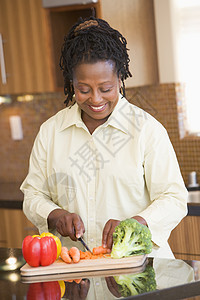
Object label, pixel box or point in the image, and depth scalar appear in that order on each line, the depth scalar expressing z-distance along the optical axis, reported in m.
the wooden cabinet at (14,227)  3.43
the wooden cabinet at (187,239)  2.94
